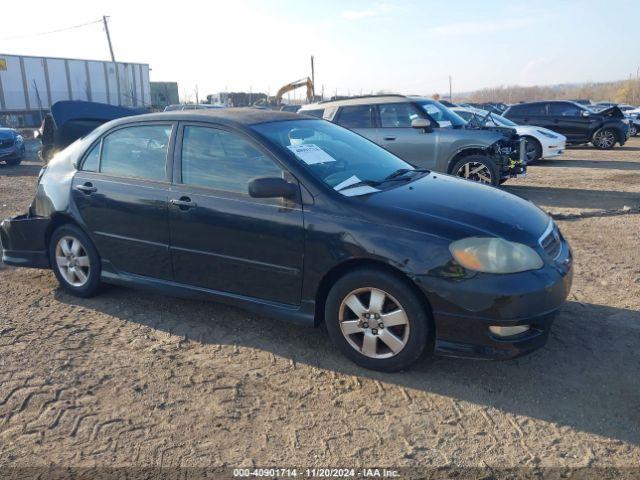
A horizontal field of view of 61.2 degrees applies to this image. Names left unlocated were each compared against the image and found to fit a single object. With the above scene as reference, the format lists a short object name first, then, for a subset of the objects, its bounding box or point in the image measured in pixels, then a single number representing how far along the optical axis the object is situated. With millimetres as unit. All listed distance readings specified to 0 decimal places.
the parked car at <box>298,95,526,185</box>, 9133
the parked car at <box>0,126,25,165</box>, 14891
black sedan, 3262
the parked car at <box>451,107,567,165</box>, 13578
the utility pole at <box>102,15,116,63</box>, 40781
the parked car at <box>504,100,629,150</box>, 17125
